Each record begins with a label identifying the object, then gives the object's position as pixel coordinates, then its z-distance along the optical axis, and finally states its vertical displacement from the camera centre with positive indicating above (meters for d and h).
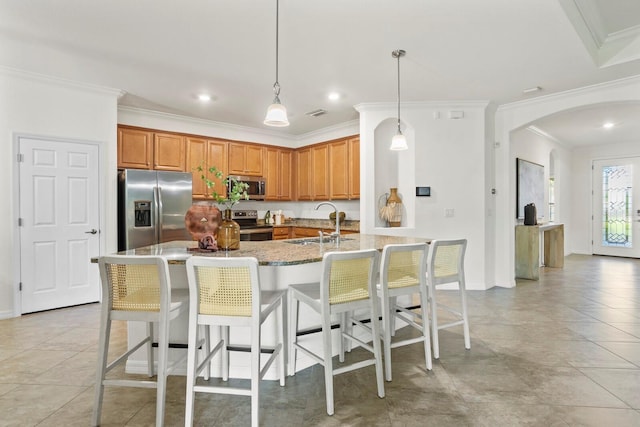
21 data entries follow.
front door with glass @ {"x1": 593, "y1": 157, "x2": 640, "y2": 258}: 7.59 +0.14
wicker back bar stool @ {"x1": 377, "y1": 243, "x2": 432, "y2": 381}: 2.29 -0.46
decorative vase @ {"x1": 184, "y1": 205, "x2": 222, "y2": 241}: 2.38 -0.04
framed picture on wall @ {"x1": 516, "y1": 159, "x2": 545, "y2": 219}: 5.77 +0.48
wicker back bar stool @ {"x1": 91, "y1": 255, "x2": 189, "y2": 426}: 1.82 -0.44
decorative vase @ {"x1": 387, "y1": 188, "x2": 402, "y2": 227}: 4.84 +0.08
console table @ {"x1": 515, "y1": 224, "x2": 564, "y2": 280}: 5.52 -0.60
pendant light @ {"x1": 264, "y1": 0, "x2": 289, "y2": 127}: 2.54 +0.73
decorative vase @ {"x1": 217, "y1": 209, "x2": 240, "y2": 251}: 2.44 -0.14
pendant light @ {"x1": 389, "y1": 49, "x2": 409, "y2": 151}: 3.46 +0.70
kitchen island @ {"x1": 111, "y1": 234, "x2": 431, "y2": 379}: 2.28 -0.45
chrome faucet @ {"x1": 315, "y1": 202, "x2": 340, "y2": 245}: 2.95 -0.18
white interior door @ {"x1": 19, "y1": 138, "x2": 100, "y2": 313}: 3.76 -0.10
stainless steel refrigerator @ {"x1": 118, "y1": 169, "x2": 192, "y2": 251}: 4.29 +0.10
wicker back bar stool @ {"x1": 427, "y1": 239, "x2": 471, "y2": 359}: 2.74 -0.43
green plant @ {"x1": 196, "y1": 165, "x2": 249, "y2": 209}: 2.33 +0.13
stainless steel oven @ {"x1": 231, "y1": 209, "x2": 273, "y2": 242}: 5.65 -0.22
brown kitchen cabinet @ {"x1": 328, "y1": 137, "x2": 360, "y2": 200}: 5.43 +0.72
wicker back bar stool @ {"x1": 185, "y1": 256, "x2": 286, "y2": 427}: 1.75 -0.46
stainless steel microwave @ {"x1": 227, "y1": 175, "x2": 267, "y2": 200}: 5.85 +0.46
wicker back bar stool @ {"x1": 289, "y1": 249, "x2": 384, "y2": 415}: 1.93 -0.48
